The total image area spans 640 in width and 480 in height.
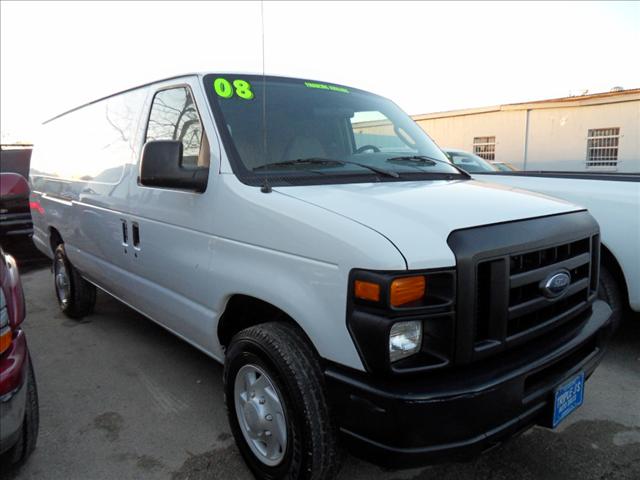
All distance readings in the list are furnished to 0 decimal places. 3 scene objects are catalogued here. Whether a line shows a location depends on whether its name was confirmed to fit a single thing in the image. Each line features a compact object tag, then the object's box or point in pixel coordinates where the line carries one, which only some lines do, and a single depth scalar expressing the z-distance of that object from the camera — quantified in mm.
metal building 17828
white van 1776
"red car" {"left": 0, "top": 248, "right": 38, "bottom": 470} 2010
